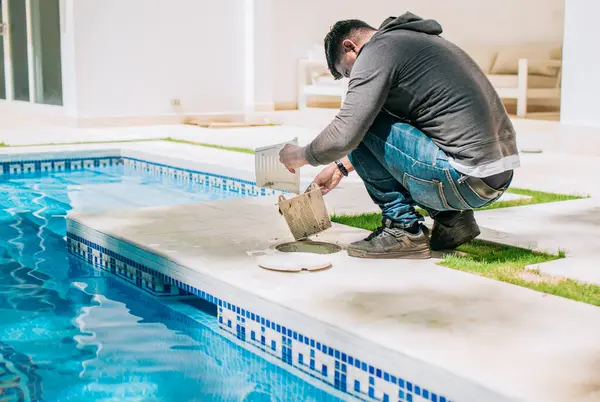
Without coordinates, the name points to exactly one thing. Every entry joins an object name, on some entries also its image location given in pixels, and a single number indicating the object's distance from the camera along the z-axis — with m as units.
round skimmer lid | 3.01
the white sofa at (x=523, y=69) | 10.66
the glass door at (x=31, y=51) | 11.11
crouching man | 2.84
